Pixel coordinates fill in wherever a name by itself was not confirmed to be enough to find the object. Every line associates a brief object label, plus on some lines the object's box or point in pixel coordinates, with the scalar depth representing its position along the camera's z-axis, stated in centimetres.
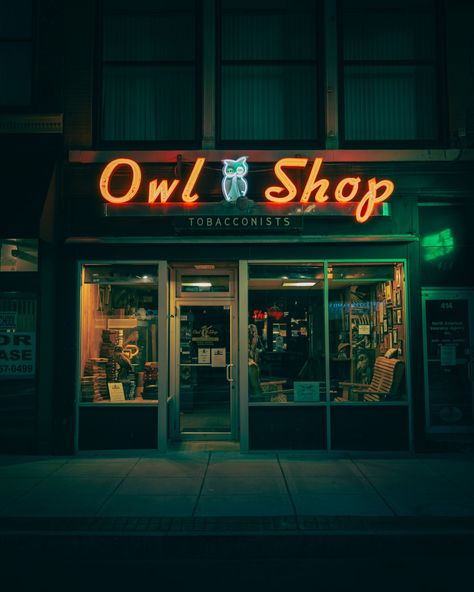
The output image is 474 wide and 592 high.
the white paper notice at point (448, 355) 933
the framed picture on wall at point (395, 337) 911
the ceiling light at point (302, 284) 908
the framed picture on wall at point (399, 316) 908
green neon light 945
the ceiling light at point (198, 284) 979
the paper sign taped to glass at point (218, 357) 977
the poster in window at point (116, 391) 901
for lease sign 888
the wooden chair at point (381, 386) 895
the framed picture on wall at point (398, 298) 909
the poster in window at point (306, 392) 892
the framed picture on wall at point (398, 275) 912
